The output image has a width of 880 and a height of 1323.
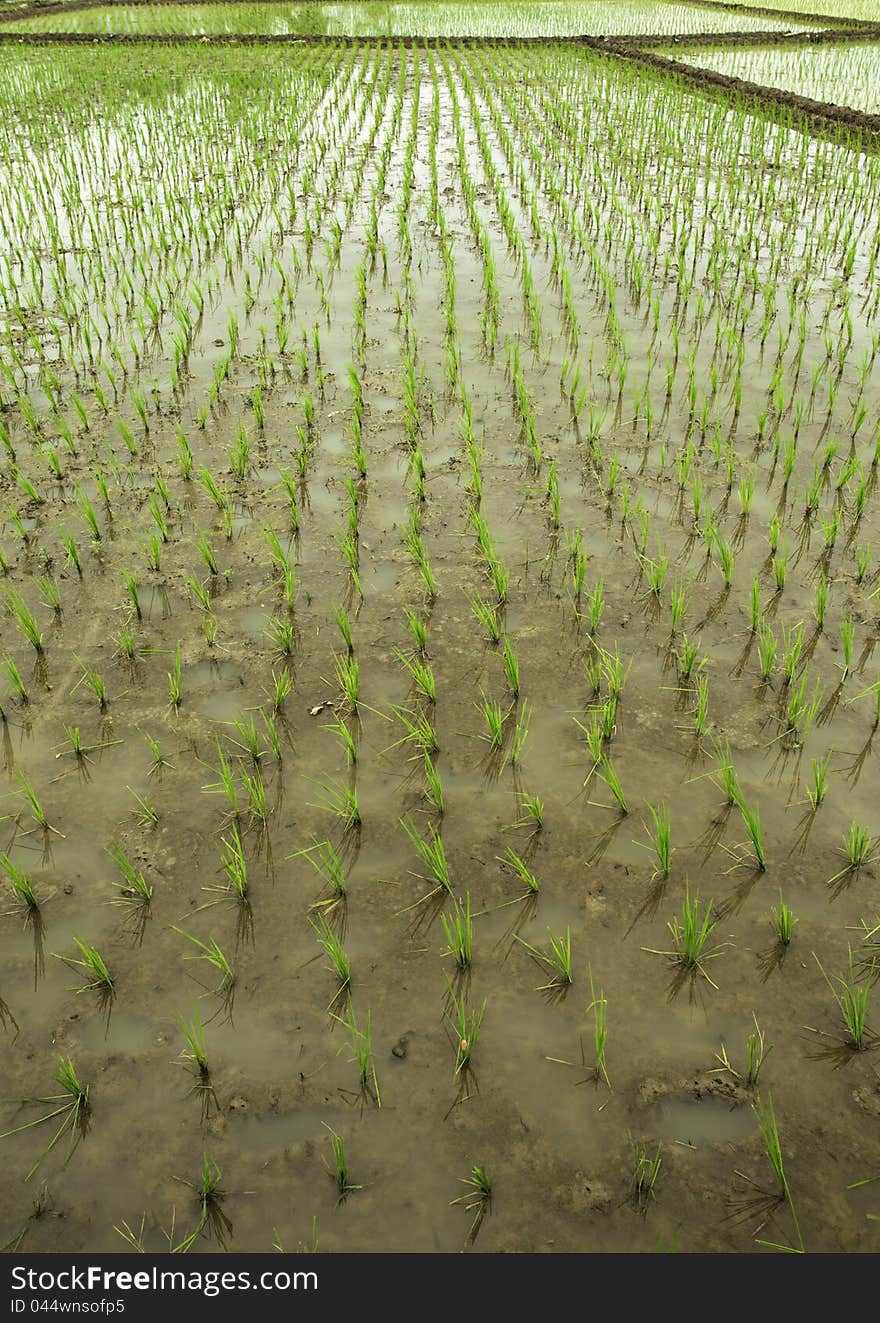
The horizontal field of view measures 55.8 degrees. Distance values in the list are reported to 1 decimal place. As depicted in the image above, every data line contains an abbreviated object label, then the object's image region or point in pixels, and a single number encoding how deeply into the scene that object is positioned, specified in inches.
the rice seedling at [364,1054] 71.9
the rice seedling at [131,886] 87.0
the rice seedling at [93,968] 78.4
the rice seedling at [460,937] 80.5
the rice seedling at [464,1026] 73.7
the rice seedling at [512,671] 110.6
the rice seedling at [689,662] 111.7
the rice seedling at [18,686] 110.8
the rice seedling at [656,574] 126.9
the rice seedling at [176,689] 110.3
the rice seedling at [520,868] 86.9
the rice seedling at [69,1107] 69.4
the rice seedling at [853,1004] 73.2
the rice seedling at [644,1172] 65.2
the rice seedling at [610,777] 94.3
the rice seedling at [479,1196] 64.8
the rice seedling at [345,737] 102.3
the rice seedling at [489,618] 119.8
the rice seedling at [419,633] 117.0
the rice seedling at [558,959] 79.0
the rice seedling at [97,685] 110.5
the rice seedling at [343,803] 95.1
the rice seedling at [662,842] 87.9
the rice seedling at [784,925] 80.8
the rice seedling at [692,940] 79.9
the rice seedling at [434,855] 87.2
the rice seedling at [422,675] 110.0
